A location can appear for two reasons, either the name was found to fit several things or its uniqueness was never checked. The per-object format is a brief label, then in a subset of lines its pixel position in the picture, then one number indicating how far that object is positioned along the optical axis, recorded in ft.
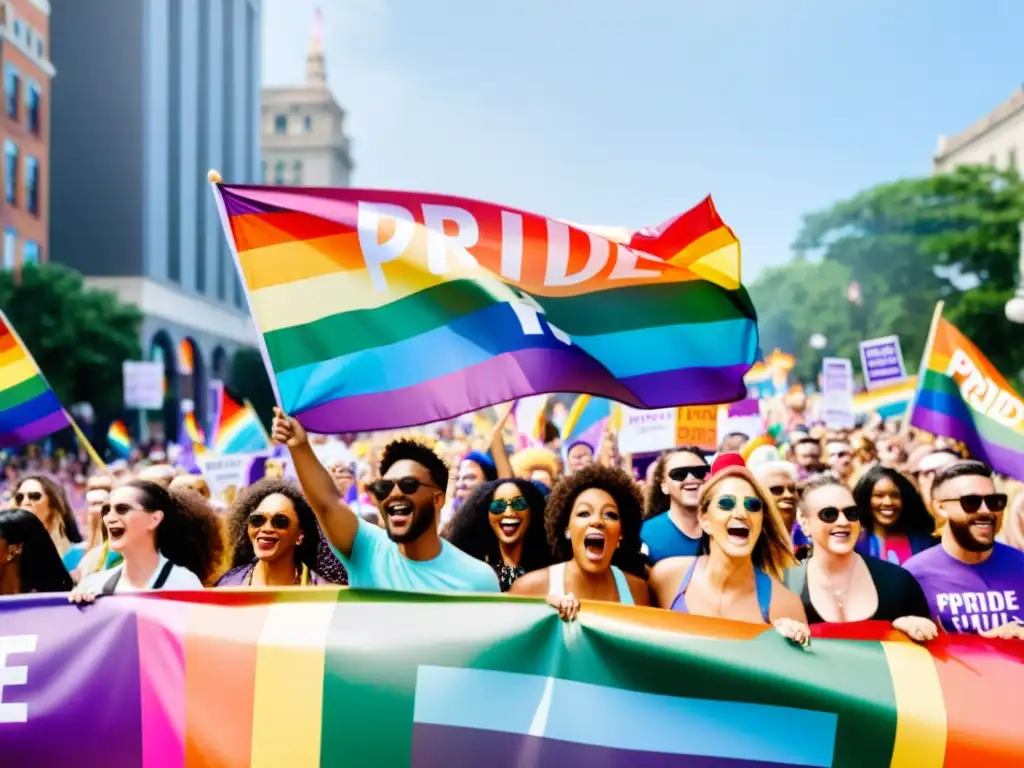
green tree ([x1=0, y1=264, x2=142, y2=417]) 114.11
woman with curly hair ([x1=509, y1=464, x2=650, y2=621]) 14.42
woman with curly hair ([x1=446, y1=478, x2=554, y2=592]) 17.31
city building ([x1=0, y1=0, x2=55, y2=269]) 136.15
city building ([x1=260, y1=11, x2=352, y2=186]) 410.72
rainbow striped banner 12.98
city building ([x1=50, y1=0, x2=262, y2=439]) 185.88
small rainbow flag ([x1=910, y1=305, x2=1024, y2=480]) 26.11
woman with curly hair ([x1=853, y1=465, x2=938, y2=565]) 19.75
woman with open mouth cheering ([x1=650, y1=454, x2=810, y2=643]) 13.99
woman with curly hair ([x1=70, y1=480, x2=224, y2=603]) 15.20
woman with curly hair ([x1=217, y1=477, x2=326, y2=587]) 15.78
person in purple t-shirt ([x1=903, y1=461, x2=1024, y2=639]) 14.96
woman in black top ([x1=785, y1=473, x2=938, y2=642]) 14.30
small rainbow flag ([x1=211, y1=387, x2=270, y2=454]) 38.34
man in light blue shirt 13.78
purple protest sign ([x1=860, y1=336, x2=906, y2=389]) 47.06
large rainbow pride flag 14.99
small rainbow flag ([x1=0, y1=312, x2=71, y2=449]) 22.31
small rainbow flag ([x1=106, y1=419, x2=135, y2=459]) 48.73
